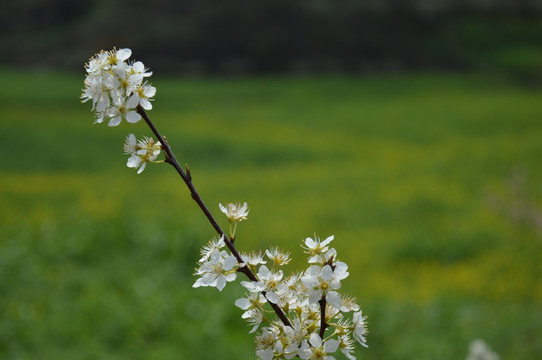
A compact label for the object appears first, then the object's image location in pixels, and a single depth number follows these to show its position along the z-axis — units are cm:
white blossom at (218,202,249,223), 71
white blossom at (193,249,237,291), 68
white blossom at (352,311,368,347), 70
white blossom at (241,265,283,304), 68
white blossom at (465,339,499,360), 125
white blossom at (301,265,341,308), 68
